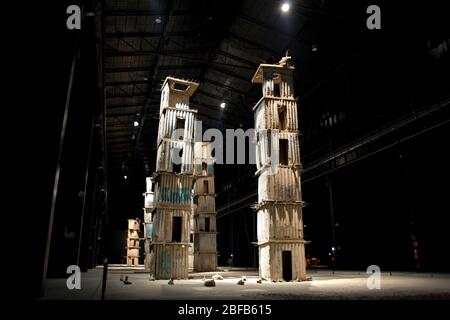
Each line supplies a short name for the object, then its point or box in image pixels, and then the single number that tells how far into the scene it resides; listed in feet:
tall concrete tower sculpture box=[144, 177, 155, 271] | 98.18
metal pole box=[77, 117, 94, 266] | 50.55
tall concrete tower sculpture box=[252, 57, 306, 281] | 46.73
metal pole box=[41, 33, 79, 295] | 24.78
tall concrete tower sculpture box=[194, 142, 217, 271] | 82.84
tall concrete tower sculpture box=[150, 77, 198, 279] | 52.08
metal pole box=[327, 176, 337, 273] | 74.28
